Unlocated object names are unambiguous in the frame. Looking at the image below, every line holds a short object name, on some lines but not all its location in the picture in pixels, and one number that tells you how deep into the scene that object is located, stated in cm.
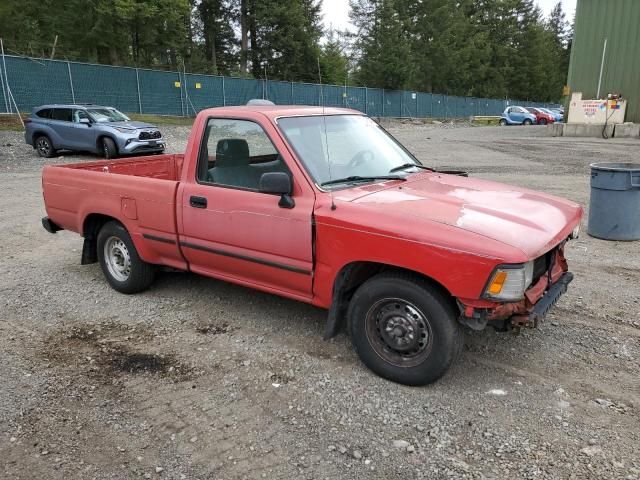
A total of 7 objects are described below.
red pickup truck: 323
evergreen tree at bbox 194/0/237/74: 4744
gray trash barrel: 667
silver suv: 1596
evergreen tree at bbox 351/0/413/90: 4762
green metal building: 2314
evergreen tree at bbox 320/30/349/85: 4766
